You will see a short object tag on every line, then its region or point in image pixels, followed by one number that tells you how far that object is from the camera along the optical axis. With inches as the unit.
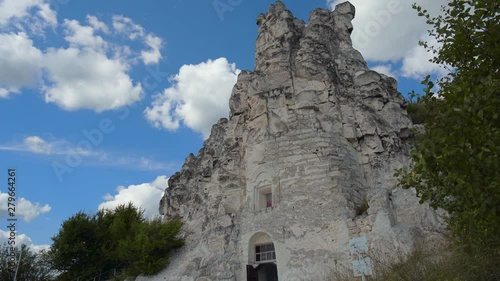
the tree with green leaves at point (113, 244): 768.9
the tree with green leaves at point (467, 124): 241.9
